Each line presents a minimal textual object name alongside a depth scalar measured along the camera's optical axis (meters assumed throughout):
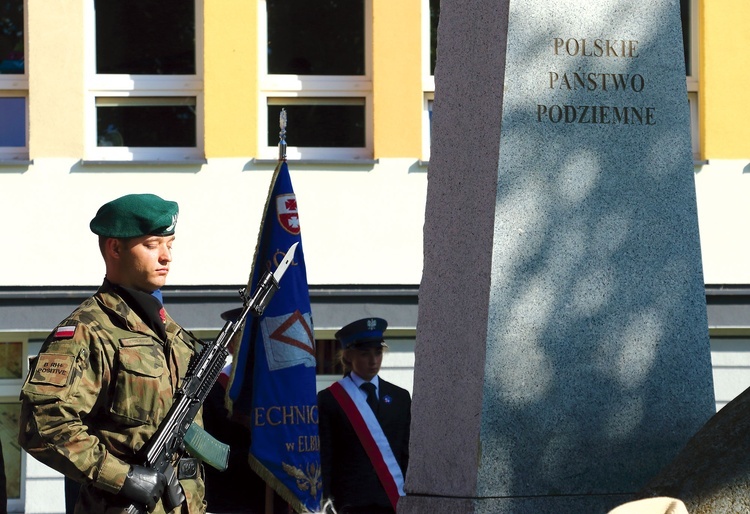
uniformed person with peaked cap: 10.80
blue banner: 11.48
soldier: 7.15
